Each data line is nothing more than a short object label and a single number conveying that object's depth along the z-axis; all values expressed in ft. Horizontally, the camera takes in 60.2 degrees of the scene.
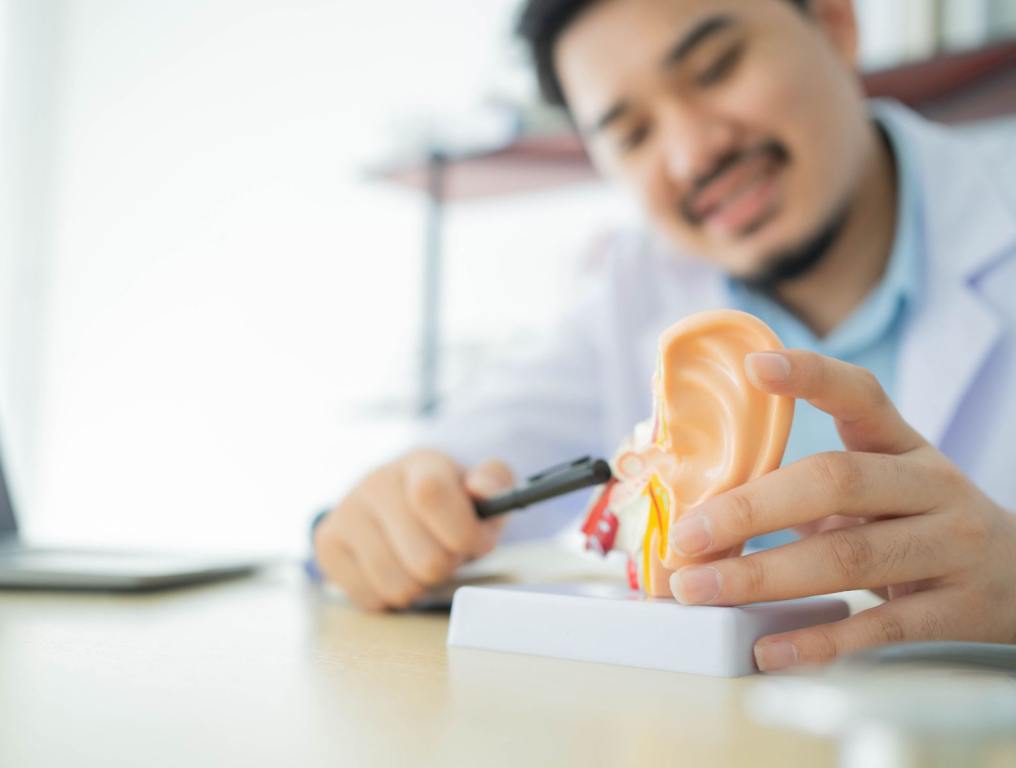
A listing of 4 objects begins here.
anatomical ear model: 1.45
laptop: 2.34
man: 2.36
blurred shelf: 4.74
